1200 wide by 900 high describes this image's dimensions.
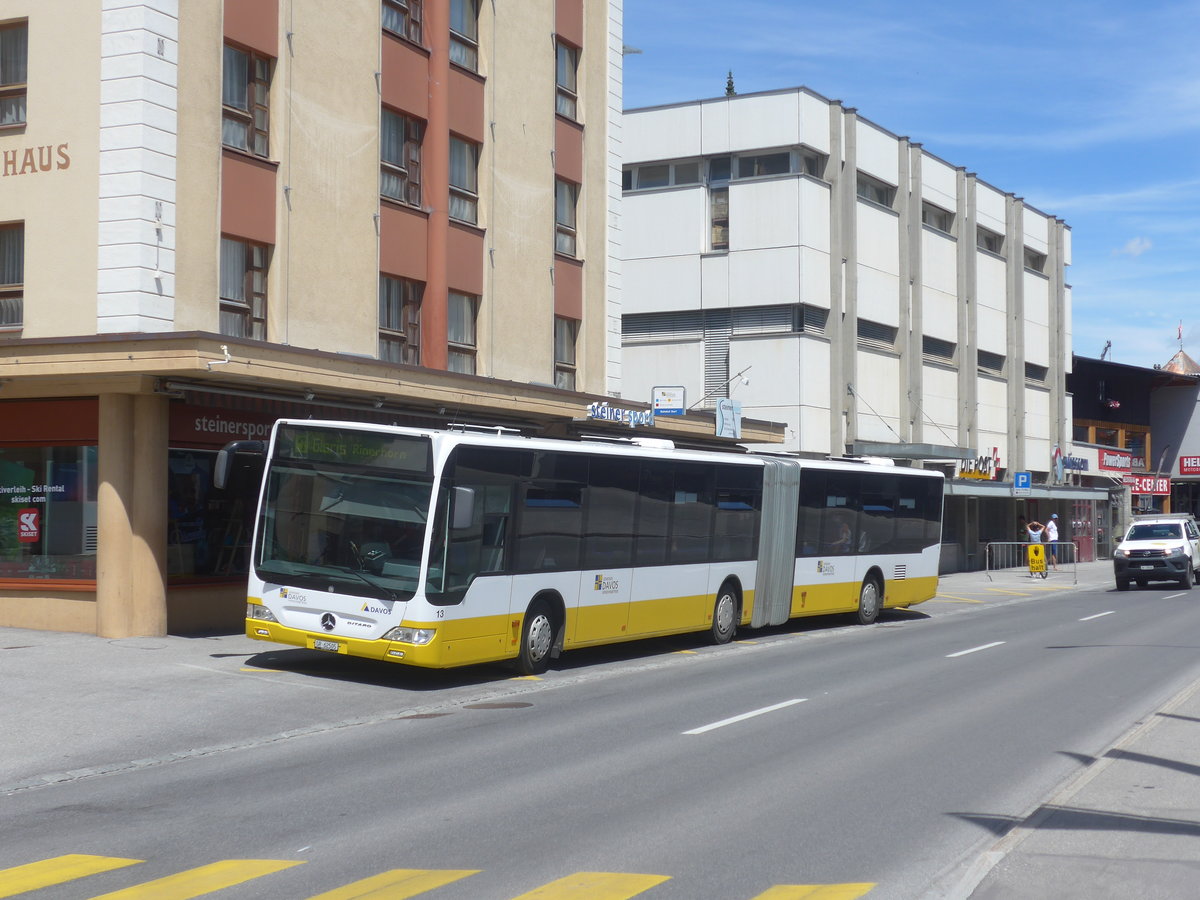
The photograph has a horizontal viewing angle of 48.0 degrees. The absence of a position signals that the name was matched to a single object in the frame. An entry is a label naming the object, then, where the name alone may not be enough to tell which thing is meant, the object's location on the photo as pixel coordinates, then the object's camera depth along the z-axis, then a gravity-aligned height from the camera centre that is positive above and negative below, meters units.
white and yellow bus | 15.20 -0.60
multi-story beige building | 18.70 +3.46
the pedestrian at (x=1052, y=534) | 46.94 -1.08
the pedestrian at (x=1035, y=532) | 46.34 -1.01
